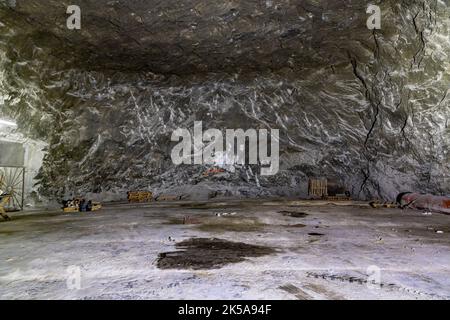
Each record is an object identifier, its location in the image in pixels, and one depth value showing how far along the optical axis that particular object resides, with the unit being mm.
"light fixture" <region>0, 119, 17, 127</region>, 9886
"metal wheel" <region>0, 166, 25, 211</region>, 10109
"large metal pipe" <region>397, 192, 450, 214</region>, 8680
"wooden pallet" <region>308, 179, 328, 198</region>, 14184
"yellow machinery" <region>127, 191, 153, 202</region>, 13172
